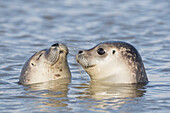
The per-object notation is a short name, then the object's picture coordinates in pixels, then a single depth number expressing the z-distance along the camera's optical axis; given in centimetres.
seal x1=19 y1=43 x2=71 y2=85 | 1825
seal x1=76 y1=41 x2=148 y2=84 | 1722
